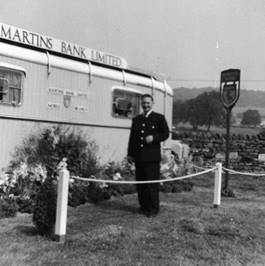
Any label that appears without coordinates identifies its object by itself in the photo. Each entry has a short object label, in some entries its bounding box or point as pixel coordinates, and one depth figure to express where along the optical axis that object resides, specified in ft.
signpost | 34.67
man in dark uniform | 24.02
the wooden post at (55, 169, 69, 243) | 18.39
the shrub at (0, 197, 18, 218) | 22.71
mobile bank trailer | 26.84
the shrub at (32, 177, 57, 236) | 18.85
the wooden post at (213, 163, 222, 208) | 28.32
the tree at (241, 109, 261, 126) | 101.42
